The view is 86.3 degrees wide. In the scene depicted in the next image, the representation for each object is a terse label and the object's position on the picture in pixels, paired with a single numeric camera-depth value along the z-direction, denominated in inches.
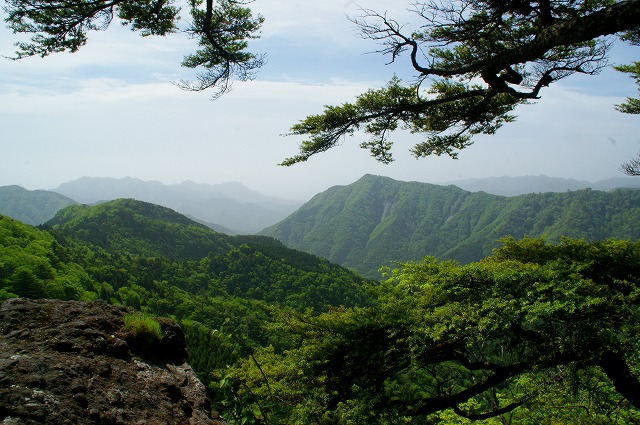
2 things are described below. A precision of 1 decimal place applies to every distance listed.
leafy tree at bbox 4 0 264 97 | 203.8
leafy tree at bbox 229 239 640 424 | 189.9
